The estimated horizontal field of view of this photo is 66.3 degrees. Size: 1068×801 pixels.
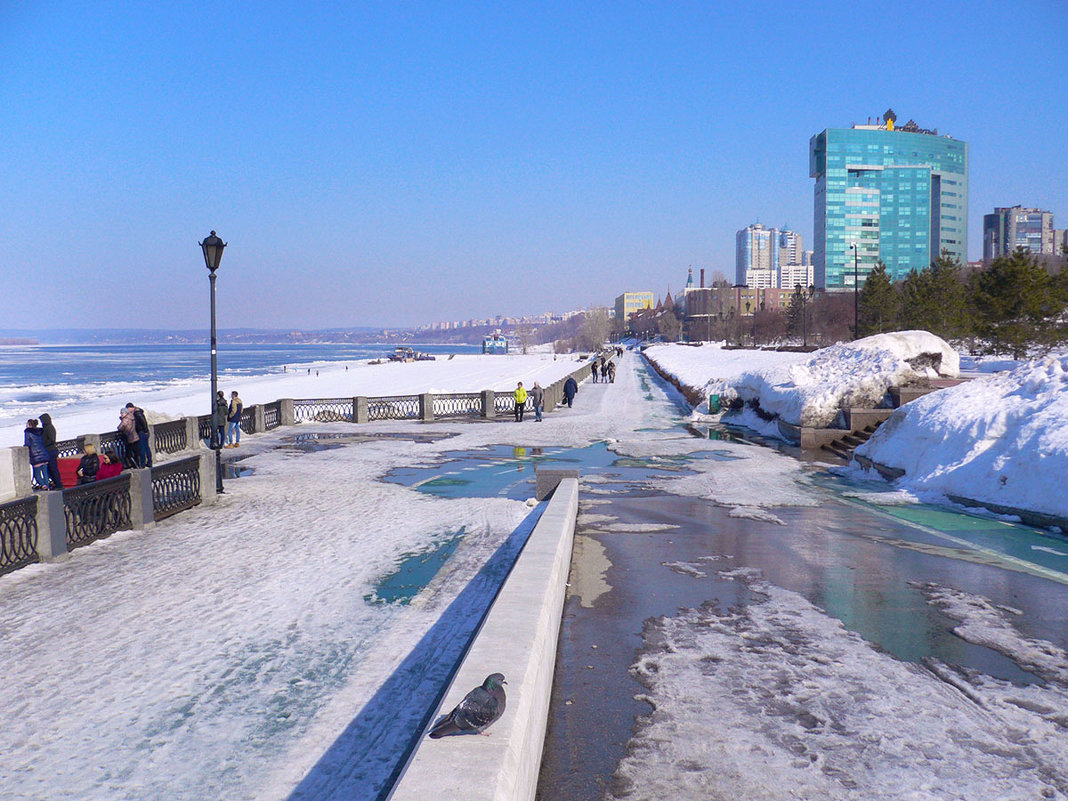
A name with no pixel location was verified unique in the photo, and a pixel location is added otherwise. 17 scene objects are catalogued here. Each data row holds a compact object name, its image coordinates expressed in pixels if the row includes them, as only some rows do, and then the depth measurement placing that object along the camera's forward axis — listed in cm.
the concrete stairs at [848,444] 2171
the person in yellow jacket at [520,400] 2992
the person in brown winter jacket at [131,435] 1772
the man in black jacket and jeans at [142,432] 1794
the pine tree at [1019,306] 4612
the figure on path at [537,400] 3040
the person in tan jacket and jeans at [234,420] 2333
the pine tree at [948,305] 5569
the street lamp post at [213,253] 1633
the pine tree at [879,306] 6775
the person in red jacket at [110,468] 1324
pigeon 412
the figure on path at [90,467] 1340
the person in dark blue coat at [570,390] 3706
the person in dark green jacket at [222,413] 2152
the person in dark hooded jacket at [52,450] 1504
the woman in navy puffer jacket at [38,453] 1511
